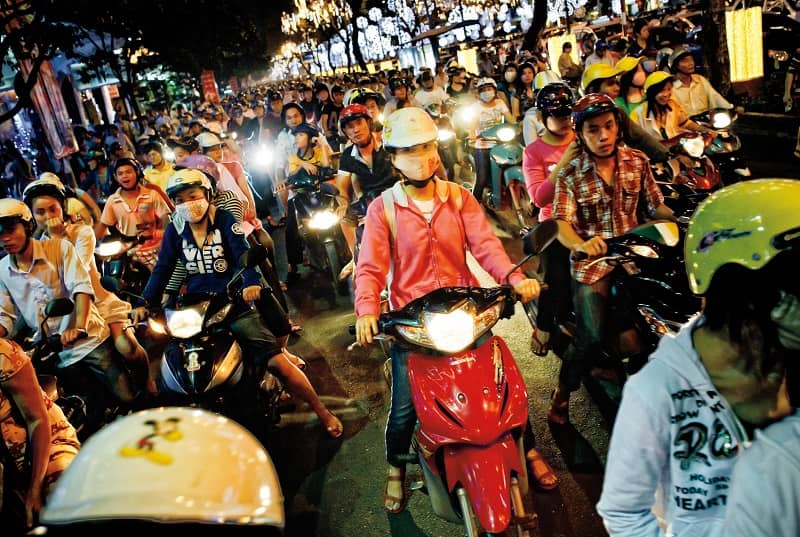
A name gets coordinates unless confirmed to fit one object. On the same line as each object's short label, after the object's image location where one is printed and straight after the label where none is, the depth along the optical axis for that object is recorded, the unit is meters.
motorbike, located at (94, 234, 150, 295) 5.98
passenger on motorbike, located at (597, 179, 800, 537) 1.35
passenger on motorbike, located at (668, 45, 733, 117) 6.83
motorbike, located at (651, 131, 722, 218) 5.50
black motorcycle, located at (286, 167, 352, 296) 7.13
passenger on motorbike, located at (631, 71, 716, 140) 6.07
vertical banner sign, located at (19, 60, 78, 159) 13.84
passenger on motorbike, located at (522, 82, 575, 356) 4.27
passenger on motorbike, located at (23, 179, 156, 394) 4.64
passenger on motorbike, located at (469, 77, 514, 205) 9.20
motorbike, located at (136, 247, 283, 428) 3.73
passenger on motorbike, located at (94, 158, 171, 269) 6.38
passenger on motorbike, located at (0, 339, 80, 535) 2.81
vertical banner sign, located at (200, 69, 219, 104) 36.81
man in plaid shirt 3.65
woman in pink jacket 3.32
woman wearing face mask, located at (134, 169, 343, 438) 4.13
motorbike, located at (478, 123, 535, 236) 7.95
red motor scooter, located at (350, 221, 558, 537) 2.58
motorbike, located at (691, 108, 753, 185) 6.14
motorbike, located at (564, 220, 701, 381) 3.10
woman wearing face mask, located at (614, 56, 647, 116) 6.77
